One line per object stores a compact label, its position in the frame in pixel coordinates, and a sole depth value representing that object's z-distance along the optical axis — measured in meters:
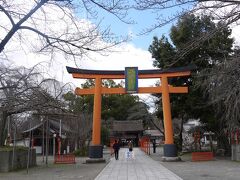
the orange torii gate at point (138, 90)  16.15
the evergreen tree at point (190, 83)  16.85
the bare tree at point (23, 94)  11.88
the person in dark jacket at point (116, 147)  18.25
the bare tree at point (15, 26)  5.82
